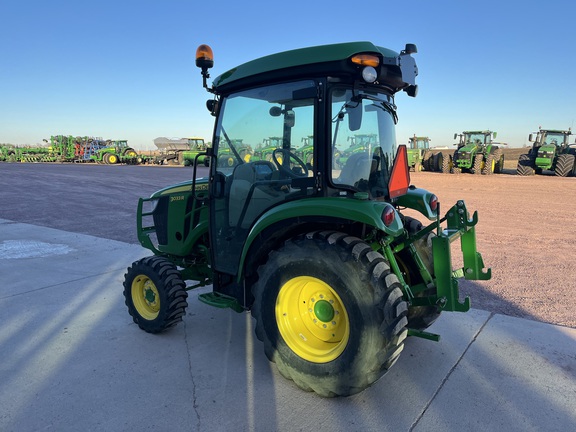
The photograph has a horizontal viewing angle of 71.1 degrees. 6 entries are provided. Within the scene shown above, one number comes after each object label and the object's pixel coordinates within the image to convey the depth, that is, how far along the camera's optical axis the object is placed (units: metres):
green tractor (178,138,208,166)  32.44
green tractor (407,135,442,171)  24.46
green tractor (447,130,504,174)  22.00
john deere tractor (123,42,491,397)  2.46
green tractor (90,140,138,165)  36.91
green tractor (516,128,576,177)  19.84
